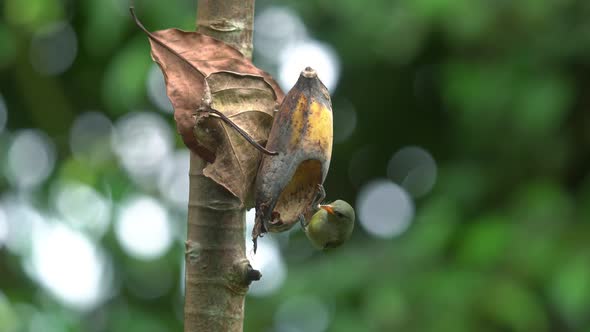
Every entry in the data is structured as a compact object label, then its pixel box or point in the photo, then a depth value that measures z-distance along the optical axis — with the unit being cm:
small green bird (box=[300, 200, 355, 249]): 288
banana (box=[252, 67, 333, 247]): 283
